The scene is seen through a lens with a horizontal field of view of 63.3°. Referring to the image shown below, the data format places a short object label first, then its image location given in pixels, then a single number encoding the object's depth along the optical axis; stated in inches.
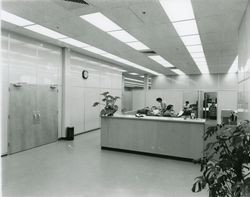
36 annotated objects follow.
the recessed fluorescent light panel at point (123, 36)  208.1
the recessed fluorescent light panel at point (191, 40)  220.0
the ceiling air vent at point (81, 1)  139.0
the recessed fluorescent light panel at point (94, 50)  283.3
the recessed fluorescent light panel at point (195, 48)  263.5
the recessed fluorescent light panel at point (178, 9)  138.0
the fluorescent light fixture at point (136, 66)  373.4
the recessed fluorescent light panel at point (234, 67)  365.7
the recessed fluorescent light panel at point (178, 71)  490.1
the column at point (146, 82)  593.3
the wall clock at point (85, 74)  321.8
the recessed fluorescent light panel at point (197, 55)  302.9
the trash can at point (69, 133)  279.0
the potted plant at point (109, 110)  235.5
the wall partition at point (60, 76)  207.8
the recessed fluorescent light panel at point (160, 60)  338.8
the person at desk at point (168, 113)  297.6
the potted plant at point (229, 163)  71.1
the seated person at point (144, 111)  331.3
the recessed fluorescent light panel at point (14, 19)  168.9
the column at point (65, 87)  282.2
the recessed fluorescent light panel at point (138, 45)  252.1
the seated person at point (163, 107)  320.7
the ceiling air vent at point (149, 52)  296.6
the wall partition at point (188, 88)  423.2
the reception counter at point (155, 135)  192.5
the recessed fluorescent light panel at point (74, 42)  240.4
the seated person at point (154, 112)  317.6
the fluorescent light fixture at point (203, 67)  391.7
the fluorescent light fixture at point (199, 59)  342.4
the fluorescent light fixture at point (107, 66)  381.3
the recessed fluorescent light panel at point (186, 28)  177.6
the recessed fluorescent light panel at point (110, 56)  322.3
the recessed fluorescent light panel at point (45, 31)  198.4
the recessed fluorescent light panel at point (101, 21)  166.1
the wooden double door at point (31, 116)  213.0
